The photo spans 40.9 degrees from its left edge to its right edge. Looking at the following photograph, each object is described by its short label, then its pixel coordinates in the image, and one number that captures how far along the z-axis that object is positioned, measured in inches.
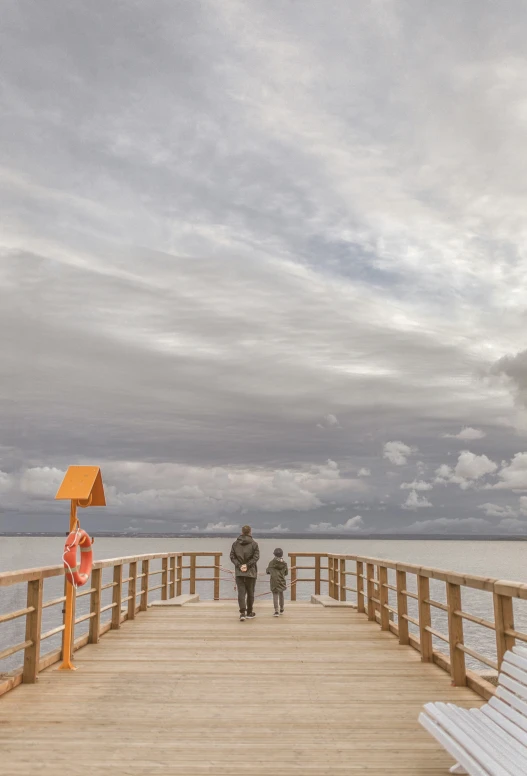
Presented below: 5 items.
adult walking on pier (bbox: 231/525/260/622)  474.0
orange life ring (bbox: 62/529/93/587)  282.5
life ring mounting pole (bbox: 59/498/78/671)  279.0
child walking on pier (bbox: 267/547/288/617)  495.7
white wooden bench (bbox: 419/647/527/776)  131.8
